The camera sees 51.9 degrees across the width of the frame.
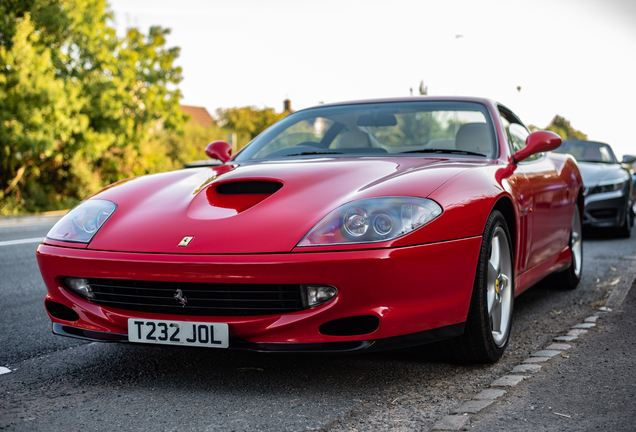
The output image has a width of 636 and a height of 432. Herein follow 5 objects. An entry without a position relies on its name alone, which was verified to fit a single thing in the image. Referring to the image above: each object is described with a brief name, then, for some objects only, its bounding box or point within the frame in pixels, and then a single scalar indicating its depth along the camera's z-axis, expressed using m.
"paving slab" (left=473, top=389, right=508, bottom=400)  2.59
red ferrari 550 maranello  2.55
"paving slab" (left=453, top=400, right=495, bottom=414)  2.43
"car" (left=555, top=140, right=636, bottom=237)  9.08
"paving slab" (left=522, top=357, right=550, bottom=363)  3.13
